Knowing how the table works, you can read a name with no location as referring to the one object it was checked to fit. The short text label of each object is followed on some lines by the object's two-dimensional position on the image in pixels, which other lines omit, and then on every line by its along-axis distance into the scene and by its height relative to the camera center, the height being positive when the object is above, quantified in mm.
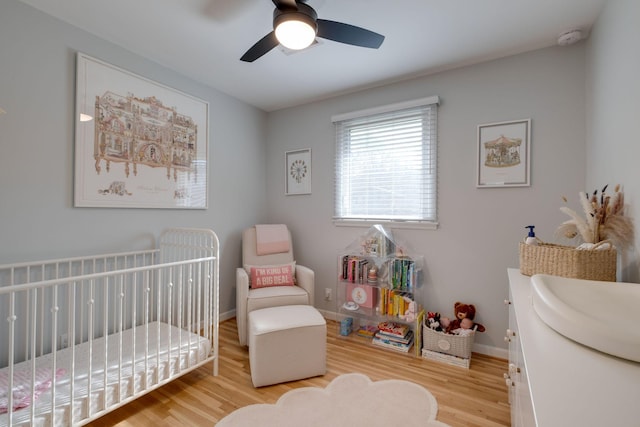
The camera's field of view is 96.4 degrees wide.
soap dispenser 1554 -140
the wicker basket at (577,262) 1235 -210
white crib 1333 -885
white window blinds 2576 +488
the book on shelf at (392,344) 2426 -1135
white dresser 468 -332
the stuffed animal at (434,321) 2354 -902
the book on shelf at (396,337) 2456 -1085
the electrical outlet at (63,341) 1938 -895
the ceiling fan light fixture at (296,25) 1438 +962
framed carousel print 2182 +478
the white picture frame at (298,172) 3263 +470
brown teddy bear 2307 -844
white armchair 2391 -711
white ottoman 1910 -931
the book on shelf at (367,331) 2656 -1114
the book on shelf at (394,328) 2488 -1025
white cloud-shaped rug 1582 -1159
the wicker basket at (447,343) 2195 -1014
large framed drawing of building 2025 +558
